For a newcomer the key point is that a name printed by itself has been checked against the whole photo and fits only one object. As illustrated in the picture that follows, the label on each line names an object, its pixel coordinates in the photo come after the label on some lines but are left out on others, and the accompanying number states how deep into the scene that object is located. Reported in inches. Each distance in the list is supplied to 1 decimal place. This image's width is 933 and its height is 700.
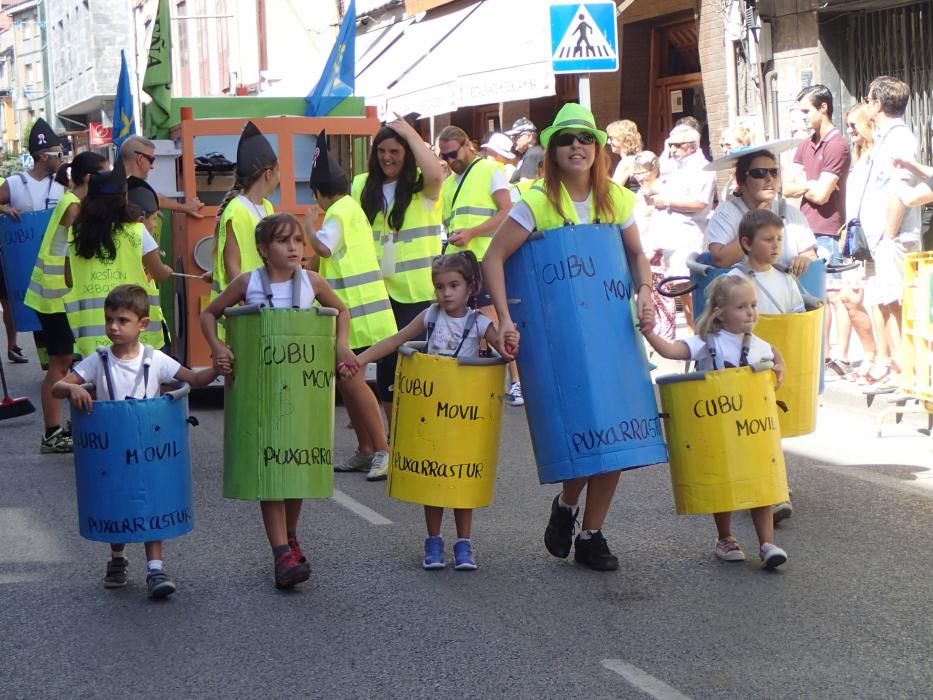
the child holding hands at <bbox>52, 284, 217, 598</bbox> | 243.3
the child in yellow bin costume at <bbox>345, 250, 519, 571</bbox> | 252.8
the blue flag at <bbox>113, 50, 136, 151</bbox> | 544.7
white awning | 681.0
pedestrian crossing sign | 495.2
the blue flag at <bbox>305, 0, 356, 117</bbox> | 478.9
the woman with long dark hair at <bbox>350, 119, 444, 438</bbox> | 338.3
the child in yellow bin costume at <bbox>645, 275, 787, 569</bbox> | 251.6
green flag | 488.1
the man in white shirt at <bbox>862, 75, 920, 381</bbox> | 413.4
